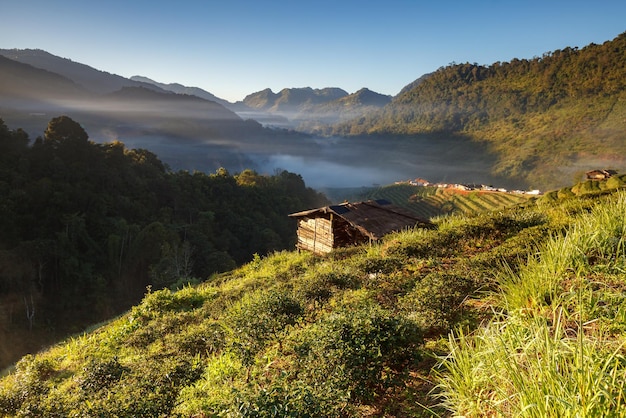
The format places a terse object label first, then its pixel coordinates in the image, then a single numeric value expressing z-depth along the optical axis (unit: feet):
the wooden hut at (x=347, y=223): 58.80
